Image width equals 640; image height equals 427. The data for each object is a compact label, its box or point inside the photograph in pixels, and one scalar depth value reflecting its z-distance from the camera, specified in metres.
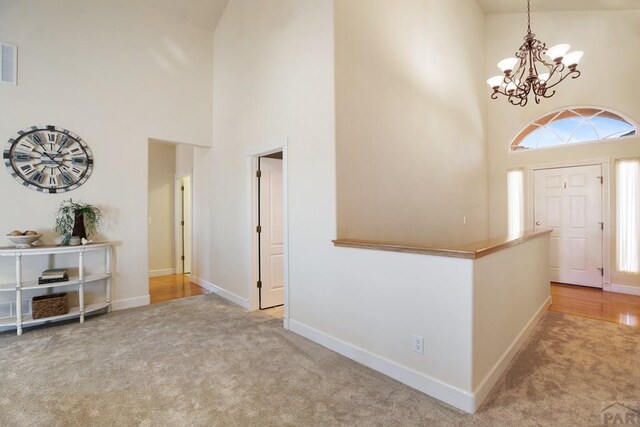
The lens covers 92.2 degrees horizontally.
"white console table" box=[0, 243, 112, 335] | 3.15
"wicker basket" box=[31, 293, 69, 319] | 3.32
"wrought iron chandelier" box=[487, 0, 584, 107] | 2.90
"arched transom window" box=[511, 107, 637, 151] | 4.58
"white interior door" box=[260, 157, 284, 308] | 4.03
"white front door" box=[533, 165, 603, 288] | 4.81
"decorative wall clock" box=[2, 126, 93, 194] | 3.41
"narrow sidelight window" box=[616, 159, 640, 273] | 4.43
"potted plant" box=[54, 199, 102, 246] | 3.60
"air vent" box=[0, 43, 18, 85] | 3.35
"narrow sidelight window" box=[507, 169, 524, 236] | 5.48
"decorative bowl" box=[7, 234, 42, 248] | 3.22
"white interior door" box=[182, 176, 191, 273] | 6.06
